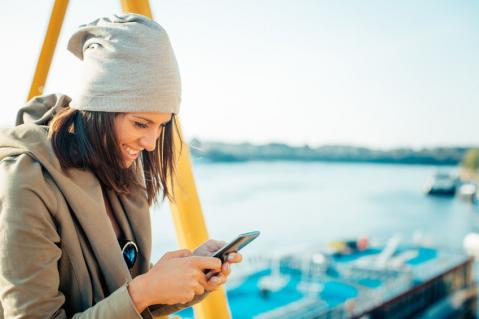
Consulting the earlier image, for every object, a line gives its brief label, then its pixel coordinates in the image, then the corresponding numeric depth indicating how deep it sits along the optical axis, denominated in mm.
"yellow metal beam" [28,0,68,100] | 1251
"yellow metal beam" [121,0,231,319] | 926
